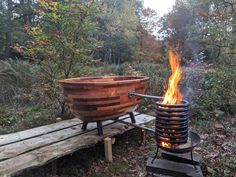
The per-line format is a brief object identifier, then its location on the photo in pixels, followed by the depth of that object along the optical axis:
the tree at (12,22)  10.84
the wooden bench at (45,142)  2.06
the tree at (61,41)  3.79
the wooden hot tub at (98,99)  2.46
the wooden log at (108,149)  2.71
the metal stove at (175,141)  1.98
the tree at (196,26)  4.51
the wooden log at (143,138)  3.32
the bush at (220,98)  4.35
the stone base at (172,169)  2.15
